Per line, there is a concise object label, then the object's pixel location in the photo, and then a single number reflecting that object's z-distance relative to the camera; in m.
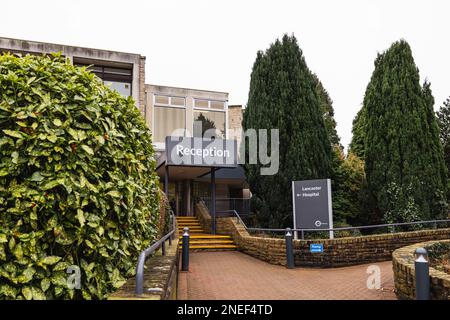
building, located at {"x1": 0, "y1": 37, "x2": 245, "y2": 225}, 17.08
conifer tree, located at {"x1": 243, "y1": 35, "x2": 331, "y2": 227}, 14.98
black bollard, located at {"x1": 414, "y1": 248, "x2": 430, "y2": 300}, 4.84
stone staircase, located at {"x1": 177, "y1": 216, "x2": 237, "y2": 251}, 13.78
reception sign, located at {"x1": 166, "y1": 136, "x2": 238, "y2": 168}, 14.67
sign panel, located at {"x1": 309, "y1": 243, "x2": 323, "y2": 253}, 9.95
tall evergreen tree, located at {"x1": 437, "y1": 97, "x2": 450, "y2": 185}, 22.28
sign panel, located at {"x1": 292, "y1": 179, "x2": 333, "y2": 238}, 11.23
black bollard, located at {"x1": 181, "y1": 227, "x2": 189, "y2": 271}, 9.64
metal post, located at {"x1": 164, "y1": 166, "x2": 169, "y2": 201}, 15.27
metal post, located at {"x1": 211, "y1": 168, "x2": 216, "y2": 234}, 15.93
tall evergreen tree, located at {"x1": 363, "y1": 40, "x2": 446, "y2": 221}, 14.38
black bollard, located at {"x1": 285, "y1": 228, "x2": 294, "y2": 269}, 9.92
